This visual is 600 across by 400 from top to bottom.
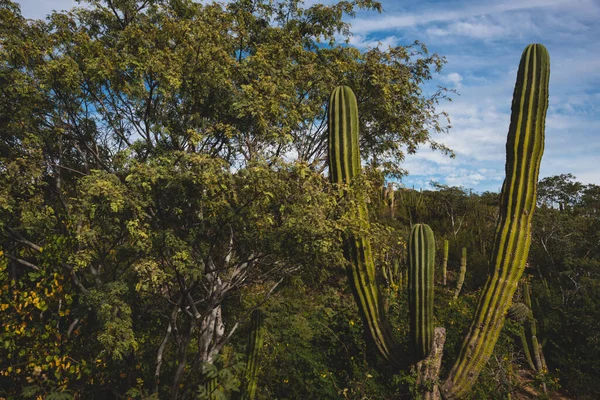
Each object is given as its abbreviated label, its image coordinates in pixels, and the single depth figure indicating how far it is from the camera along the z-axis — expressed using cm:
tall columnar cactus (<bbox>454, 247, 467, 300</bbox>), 1029
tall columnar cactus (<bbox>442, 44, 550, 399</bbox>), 489
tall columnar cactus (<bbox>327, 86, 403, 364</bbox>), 489
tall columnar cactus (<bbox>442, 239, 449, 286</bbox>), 1110
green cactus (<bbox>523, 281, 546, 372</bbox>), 799
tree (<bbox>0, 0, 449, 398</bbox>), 396
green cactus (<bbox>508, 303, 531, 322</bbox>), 702
